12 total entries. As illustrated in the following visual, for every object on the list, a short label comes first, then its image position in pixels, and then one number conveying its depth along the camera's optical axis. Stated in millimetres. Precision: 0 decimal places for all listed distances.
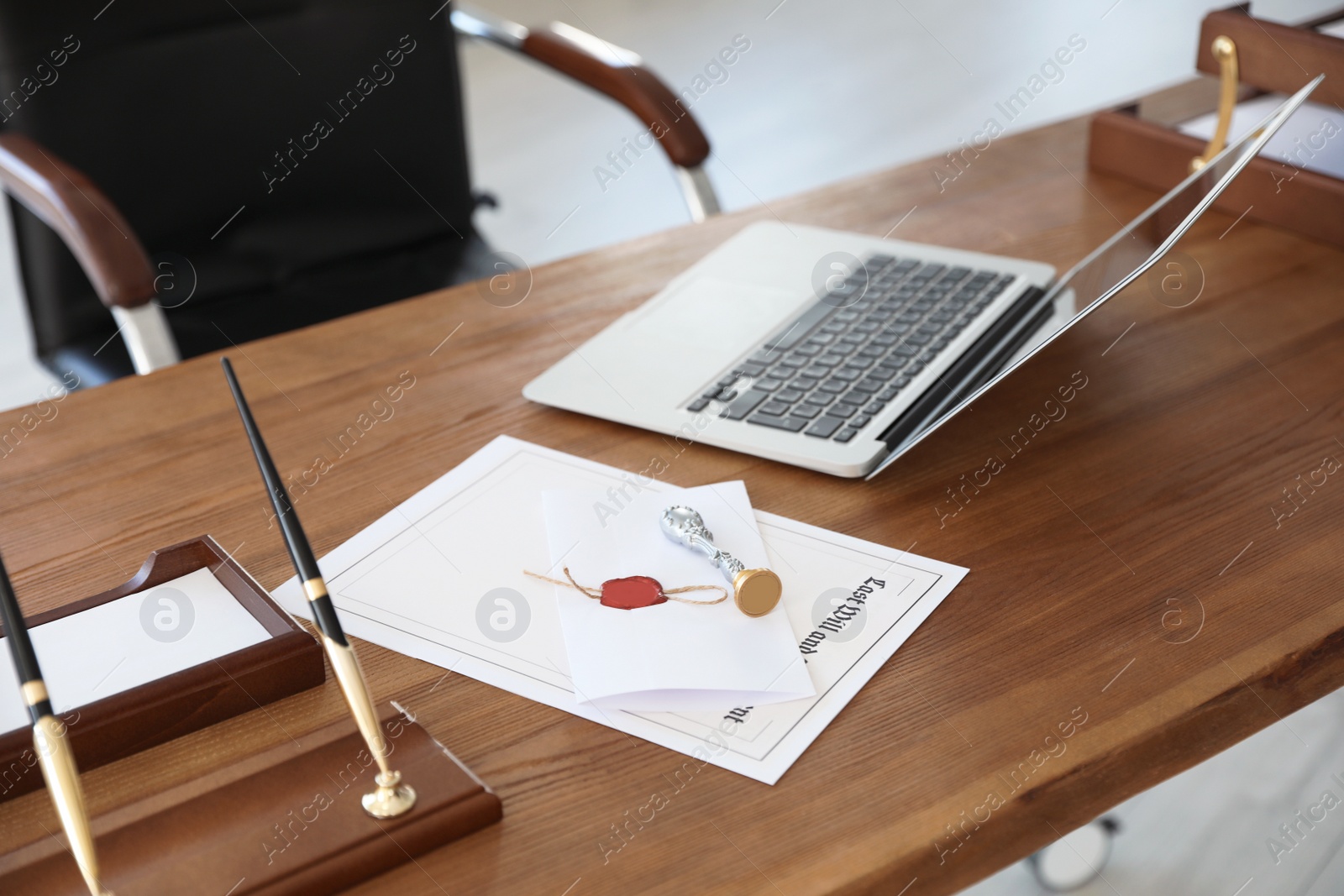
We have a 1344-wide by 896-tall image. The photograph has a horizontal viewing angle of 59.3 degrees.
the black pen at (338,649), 540
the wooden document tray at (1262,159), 1108
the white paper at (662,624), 649
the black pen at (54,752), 479
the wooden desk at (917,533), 579
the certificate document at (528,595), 632
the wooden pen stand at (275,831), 538
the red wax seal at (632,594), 712
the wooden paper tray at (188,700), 602
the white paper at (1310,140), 1122
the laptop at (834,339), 861
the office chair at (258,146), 1441
